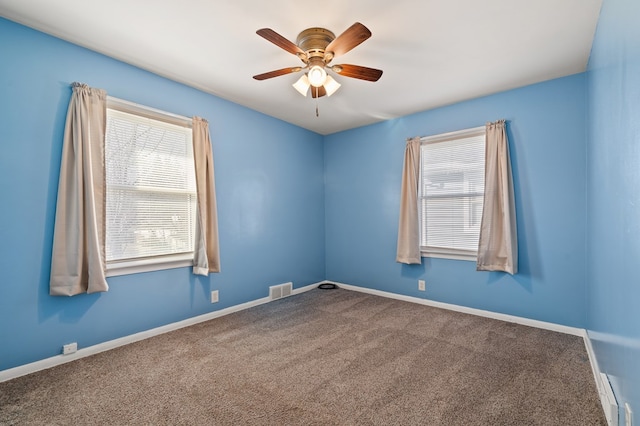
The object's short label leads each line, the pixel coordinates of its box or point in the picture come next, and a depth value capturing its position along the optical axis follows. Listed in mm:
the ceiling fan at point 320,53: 1947
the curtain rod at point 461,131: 3272
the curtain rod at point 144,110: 2562
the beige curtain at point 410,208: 3838
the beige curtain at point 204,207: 3104
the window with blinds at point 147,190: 2598
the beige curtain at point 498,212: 3078
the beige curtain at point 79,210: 2240
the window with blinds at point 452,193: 3453
